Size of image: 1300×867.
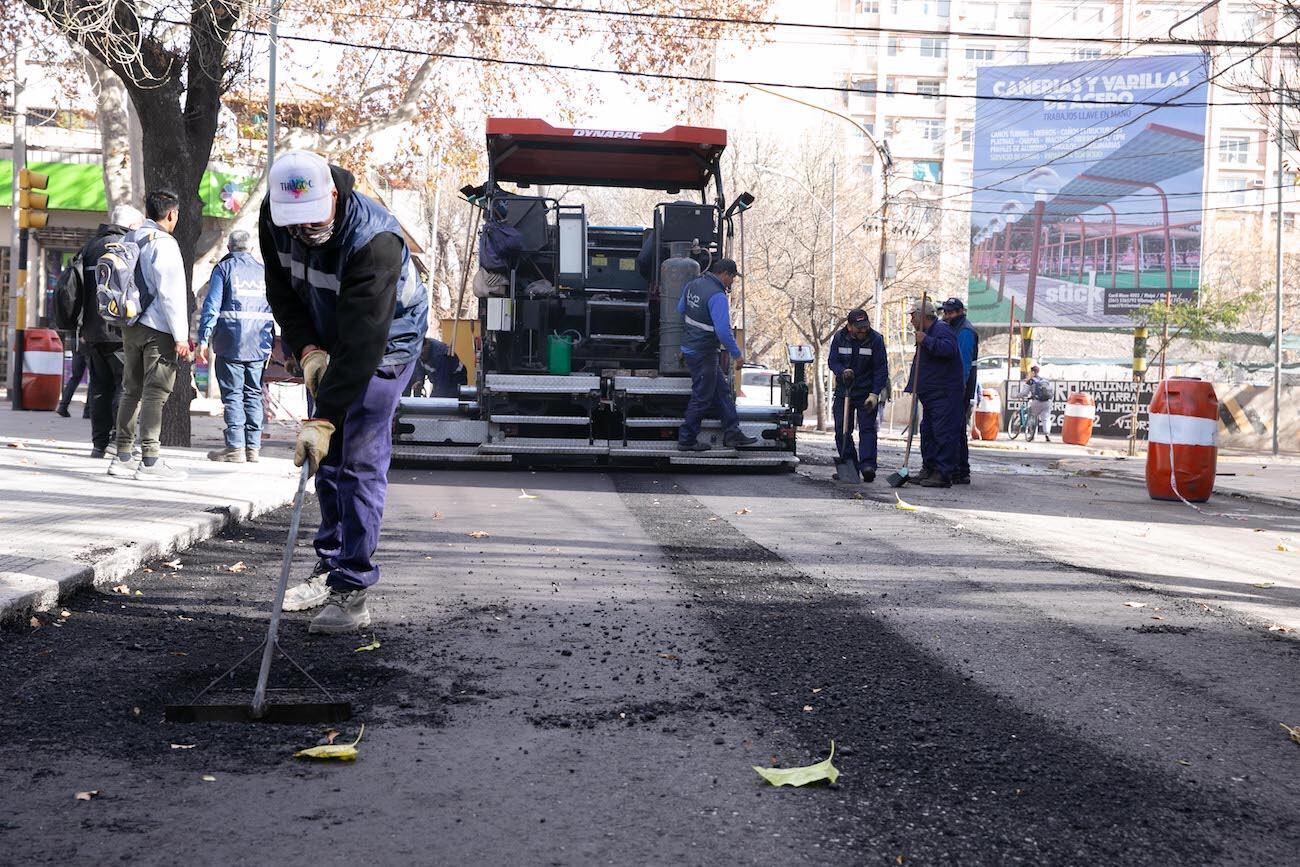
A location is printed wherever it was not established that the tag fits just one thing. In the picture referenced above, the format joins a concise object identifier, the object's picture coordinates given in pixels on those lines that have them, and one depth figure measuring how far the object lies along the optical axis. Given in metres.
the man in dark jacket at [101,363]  10.41
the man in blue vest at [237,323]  10.30
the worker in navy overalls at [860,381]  12.66
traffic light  17.23
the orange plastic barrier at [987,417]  30.62
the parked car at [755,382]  39.61
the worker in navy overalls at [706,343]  12.30
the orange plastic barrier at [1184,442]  12.38
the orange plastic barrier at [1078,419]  29.27
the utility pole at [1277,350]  24.36
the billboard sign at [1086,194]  57.38
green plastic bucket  13.30
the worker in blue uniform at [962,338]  12.99
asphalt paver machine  12.59
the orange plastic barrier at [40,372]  19.25
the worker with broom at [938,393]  12.38
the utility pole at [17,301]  19.23
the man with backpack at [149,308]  8.80
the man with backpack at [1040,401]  31.45
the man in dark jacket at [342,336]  4.50
